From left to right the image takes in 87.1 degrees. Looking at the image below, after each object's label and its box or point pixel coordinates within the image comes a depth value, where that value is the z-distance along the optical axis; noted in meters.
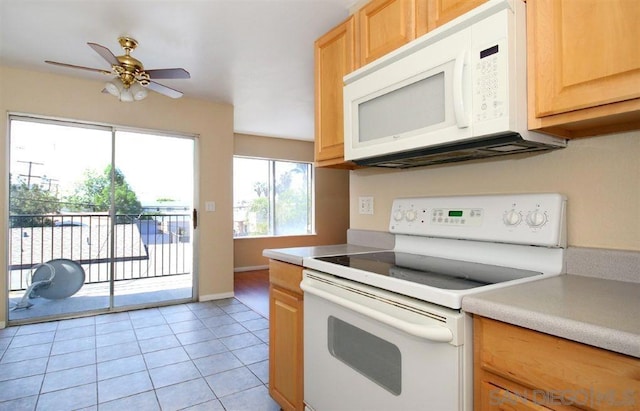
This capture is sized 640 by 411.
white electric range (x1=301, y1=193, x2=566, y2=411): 0.88
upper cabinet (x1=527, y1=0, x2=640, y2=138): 0.84
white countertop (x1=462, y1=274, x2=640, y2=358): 0.62
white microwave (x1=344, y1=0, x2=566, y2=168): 1.01
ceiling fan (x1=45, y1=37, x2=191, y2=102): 2.23
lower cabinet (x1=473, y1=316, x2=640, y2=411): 0.62
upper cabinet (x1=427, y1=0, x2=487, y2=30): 1.17
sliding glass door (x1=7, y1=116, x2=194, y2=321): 3.09
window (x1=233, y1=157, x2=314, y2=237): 5.75
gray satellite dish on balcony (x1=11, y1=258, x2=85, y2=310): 3.14
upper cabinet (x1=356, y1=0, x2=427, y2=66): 1.36
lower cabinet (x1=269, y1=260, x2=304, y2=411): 1.53
